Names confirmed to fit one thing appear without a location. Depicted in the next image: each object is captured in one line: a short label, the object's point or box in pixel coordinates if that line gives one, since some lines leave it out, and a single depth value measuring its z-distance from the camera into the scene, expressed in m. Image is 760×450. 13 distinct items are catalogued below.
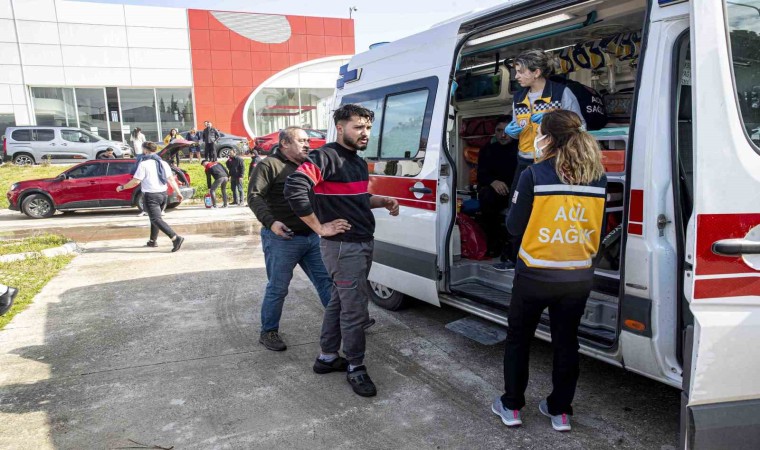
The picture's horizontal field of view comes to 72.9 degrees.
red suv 12.70
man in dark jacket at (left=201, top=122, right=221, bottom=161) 18.83
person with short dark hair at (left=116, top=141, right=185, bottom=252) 7.93
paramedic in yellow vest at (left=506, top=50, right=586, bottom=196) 3.80
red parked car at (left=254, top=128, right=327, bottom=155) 19.20
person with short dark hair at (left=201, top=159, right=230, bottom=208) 13.93
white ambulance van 1.95
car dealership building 24.75
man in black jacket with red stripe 3.18
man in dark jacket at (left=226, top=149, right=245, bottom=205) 14.10
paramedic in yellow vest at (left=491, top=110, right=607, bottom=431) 2.51
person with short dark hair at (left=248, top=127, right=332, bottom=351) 3.96
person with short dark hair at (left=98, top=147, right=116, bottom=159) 16.85
